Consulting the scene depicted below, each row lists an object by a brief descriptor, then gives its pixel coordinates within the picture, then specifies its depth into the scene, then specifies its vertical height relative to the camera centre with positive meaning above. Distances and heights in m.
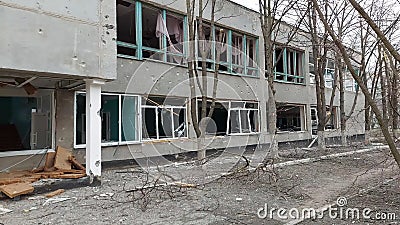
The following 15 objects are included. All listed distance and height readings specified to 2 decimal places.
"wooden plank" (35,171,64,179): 8.75 -1.27
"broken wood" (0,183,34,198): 7.36 -1.39
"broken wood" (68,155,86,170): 9.97 -1.16
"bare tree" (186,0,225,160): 11.93 +1.74
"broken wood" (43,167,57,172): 9.47 -1.23
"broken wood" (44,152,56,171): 9.73 -1.02
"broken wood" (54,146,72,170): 9.65 -1.00
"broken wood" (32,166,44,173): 9.46 -1.25
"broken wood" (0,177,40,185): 8.02 -1.31
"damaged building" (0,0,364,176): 8.11 +1.23
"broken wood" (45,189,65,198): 7.79 -1.57
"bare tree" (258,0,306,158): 14.27 +3.84
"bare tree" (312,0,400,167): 5.14 +0.20
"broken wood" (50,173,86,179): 8.65 -1.30
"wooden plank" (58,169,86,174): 9.27 -1.28
